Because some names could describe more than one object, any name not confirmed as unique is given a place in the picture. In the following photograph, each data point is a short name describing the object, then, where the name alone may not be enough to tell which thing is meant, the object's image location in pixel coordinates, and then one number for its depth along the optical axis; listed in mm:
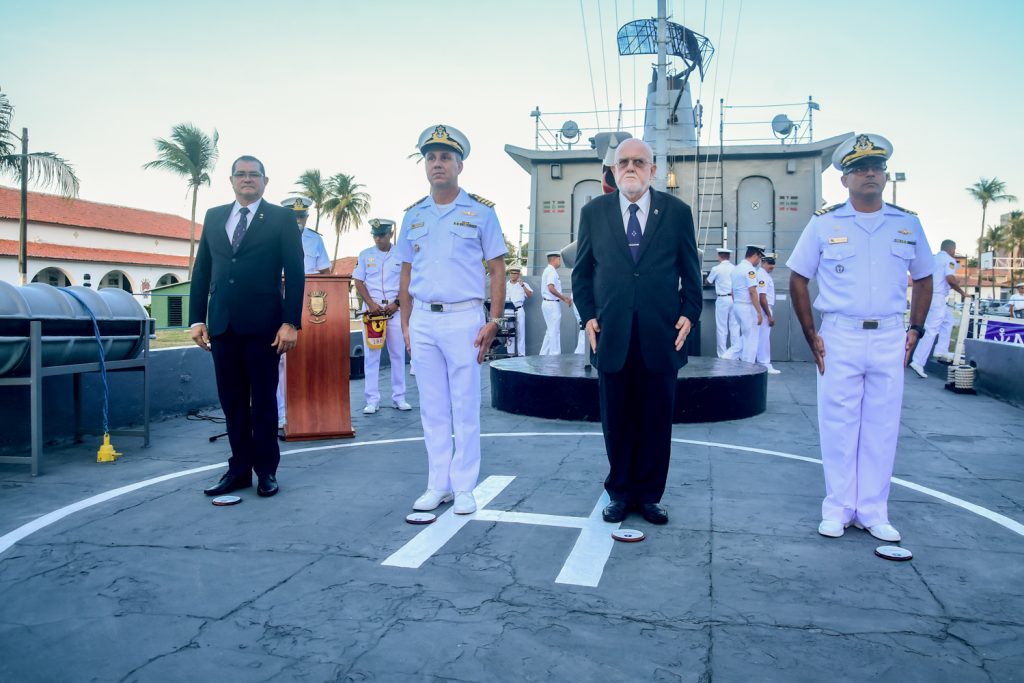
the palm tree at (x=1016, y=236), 70688
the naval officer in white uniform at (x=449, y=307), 3752
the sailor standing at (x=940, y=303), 11180
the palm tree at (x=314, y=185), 55938
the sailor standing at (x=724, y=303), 12602
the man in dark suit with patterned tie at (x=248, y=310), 4191
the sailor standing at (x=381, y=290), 7695
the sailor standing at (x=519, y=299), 15258
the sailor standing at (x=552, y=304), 14156
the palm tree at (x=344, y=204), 56750
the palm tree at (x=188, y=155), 42531
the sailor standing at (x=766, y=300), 10867
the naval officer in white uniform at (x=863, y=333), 3357
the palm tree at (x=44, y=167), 25703
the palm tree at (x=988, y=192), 67938
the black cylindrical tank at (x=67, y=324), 4609
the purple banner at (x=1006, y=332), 10672
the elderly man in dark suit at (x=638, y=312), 3500
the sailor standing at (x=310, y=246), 6906
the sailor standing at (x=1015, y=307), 18516
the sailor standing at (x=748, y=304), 10984
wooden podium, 5969
